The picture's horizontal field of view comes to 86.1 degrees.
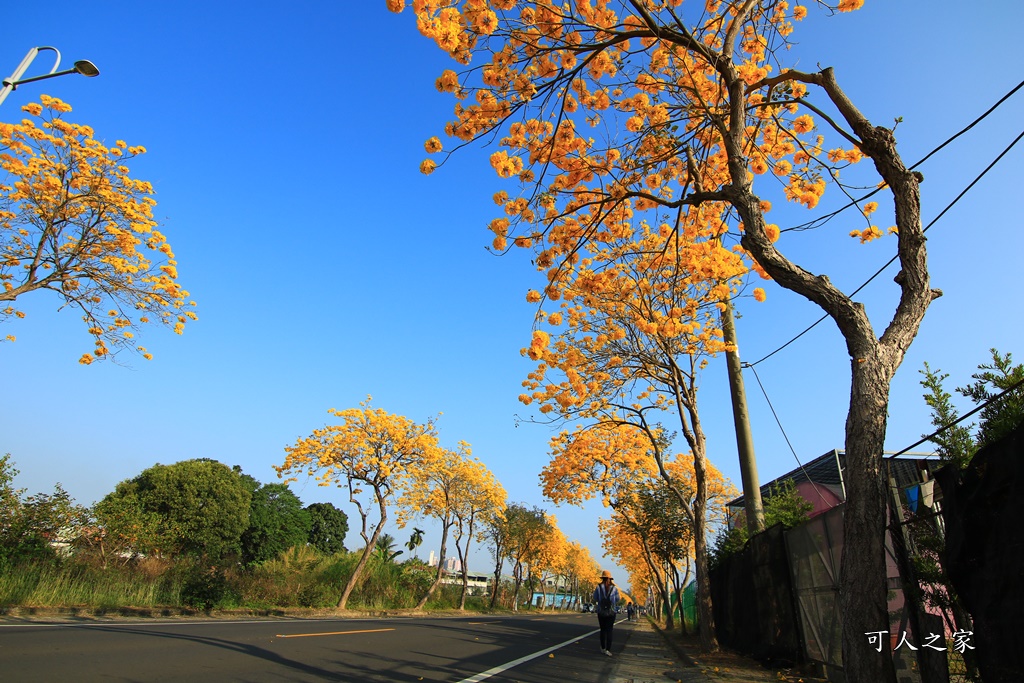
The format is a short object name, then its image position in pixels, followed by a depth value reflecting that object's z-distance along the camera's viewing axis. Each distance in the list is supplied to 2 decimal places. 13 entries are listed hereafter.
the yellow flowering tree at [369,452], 20.27
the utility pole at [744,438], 9.85
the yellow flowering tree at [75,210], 11.07
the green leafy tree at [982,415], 3.41
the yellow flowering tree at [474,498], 29.94
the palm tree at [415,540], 57.72
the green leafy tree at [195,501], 34.19
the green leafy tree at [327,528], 61.44
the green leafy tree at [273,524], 45.62
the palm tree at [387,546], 40.62
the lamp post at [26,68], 8.68
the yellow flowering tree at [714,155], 3.87
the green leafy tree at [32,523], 11.84
